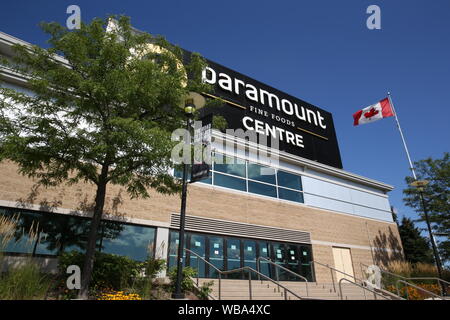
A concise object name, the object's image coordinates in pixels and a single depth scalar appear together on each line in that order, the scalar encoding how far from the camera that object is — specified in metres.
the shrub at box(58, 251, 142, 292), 9.02
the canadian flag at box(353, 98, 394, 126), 23.44
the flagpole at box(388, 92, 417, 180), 23.73
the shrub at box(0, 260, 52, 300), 6.27
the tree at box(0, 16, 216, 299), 7.70
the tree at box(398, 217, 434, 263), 32.25
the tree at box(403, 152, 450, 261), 23.27
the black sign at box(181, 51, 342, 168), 20.52
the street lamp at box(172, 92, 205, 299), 7.35
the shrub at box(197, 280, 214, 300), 9.85
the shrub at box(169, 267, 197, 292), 10.17
